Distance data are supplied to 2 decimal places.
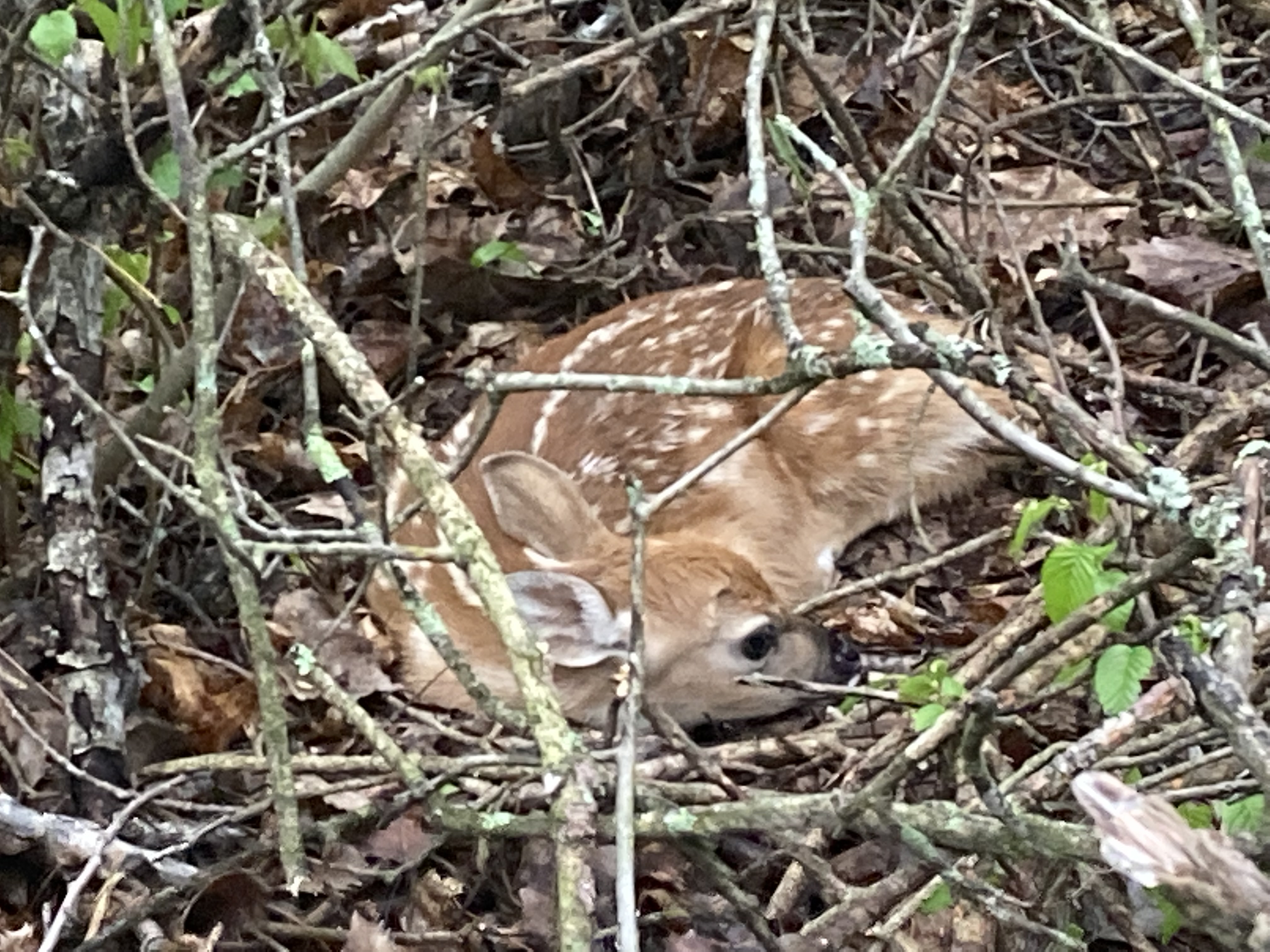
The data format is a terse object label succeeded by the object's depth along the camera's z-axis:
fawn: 3.91
